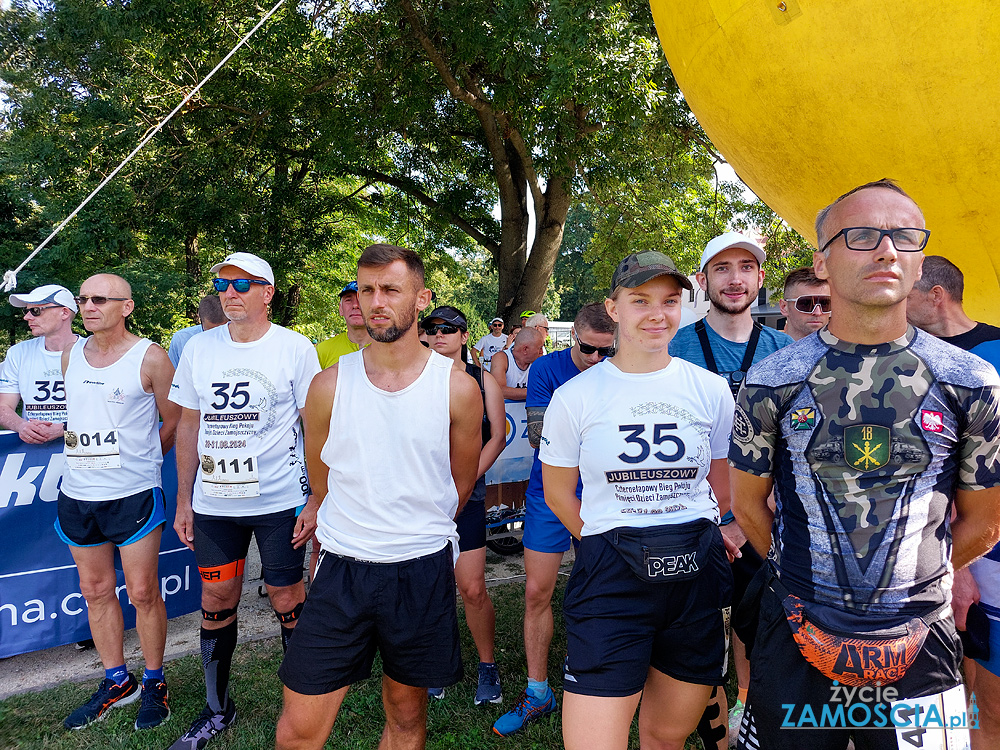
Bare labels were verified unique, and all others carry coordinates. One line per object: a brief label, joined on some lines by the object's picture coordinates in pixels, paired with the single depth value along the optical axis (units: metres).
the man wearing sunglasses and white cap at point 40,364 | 4.55
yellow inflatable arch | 2.18
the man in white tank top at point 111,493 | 3.73
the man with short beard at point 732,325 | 3.21
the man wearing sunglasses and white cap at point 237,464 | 3.46
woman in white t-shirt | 2.35
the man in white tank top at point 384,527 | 2.60
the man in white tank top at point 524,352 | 6.39
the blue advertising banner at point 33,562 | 4.21
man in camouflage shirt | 1.75
